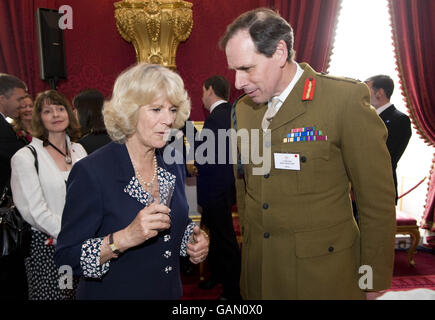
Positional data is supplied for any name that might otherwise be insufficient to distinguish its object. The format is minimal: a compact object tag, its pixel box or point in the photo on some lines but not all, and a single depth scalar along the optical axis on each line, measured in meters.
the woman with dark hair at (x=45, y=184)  2.27
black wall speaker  3.85
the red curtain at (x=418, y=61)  4.61
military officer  1.51
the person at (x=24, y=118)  3.24
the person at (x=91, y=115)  2.83
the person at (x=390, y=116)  4.00
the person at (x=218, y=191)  3.60
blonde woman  1.36
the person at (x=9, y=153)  2.41
